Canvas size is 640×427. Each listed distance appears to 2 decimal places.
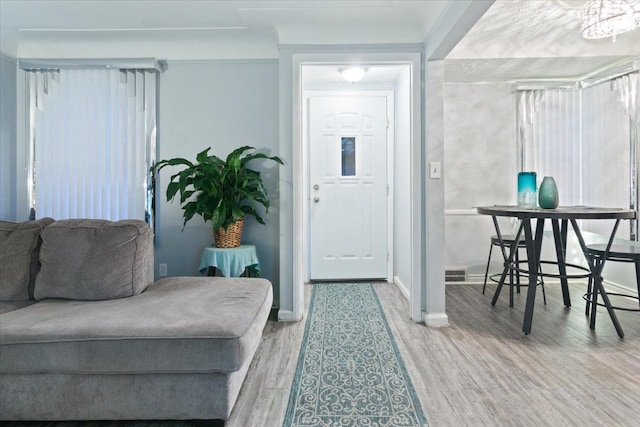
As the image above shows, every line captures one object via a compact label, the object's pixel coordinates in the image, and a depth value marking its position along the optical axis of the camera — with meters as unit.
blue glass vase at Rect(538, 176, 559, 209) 2.81
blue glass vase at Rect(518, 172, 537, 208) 3.06
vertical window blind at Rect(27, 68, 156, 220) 3.39
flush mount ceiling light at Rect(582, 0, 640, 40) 2.61
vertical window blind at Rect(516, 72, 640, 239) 3.98
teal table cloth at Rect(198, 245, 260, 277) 2.87
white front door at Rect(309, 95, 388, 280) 4.33
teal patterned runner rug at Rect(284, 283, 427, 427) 1.74
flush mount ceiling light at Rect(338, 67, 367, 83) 3.61
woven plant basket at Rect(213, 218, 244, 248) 2.98
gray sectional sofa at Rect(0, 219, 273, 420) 1.55
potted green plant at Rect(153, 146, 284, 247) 2.91
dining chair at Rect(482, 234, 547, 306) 3.40
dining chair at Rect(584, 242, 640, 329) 2.72
